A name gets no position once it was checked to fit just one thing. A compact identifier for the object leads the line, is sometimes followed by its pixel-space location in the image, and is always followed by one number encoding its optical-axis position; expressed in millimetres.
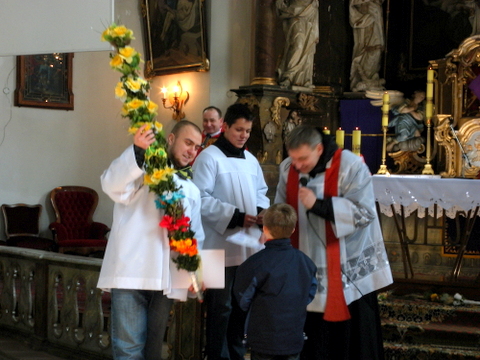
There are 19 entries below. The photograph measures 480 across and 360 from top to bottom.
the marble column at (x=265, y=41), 8242
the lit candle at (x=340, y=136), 6734
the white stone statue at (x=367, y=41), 8570
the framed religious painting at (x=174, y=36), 9328
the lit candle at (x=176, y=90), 9633
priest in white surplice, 3281
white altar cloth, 5832
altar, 5887
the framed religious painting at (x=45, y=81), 9445
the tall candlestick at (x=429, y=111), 6977
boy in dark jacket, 3090
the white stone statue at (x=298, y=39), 8211
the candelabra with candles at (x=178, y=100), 9586
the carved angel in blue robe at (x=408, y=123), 7879
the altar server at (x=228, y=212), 3844
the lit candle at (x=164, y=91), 9846
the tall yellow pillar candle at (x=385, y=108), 7117
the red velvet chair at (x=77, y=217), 9211
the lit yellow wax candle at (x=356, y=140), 6191
